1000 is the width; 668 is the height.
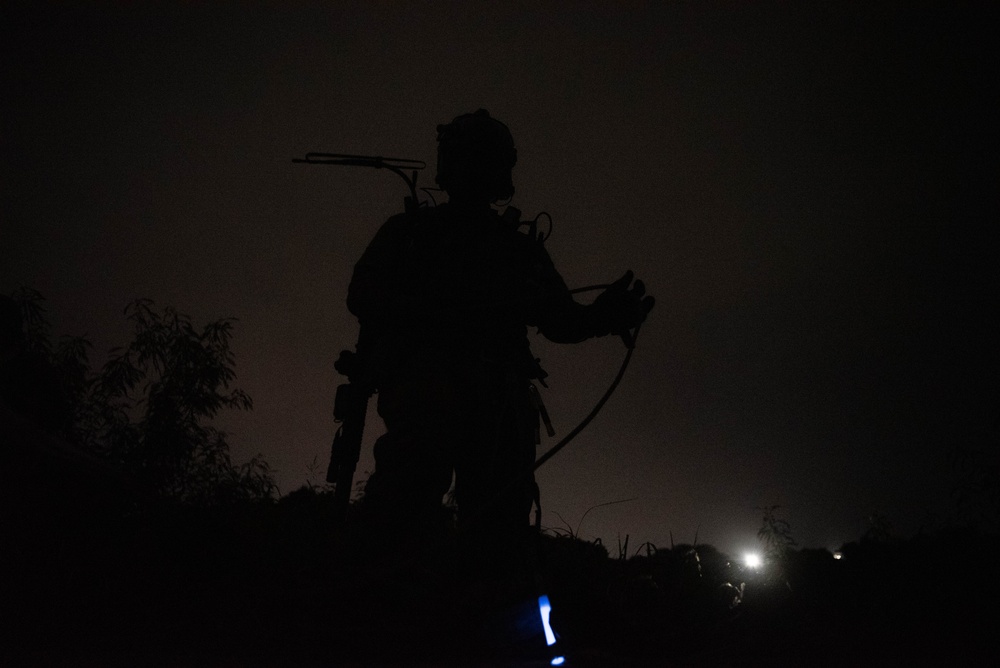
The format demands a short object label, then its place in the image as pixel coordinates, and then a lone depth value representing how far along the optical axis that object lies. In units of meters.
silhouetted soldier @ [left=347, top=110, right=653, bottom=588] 3.20
